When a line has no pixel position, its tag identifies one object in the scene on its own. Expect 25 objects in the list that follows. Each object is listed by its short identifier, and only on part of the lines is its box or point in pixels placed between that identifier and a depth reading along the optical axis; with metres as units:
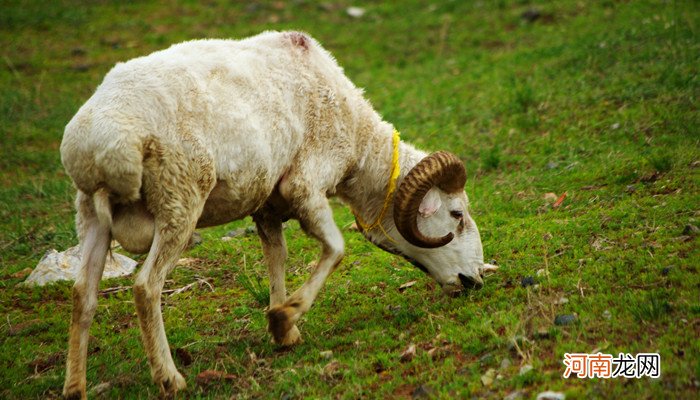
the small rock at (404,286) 14.87
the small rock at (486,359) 10.62
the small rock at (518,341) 10.65
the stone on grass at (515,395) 9.37
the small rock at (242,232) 18.94
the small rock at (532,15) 33.41
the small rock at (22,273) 16.80
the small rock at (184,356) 12.59
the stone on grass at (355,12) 38.12
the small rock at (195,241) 18.19
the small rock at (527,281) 13.10
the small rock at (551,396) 9.10
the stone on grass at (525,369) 9.92
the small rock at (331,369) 11.31
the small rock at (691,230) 13.27
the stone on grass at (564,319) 11.02
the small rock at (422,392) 10.09
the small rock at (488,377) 10.01
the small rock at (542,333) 10.83
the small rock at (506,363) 10.33
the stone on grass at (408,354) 11.45
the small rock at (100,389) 11.69
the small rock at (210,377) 11.58
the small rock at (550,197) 17.41
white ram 10.80
